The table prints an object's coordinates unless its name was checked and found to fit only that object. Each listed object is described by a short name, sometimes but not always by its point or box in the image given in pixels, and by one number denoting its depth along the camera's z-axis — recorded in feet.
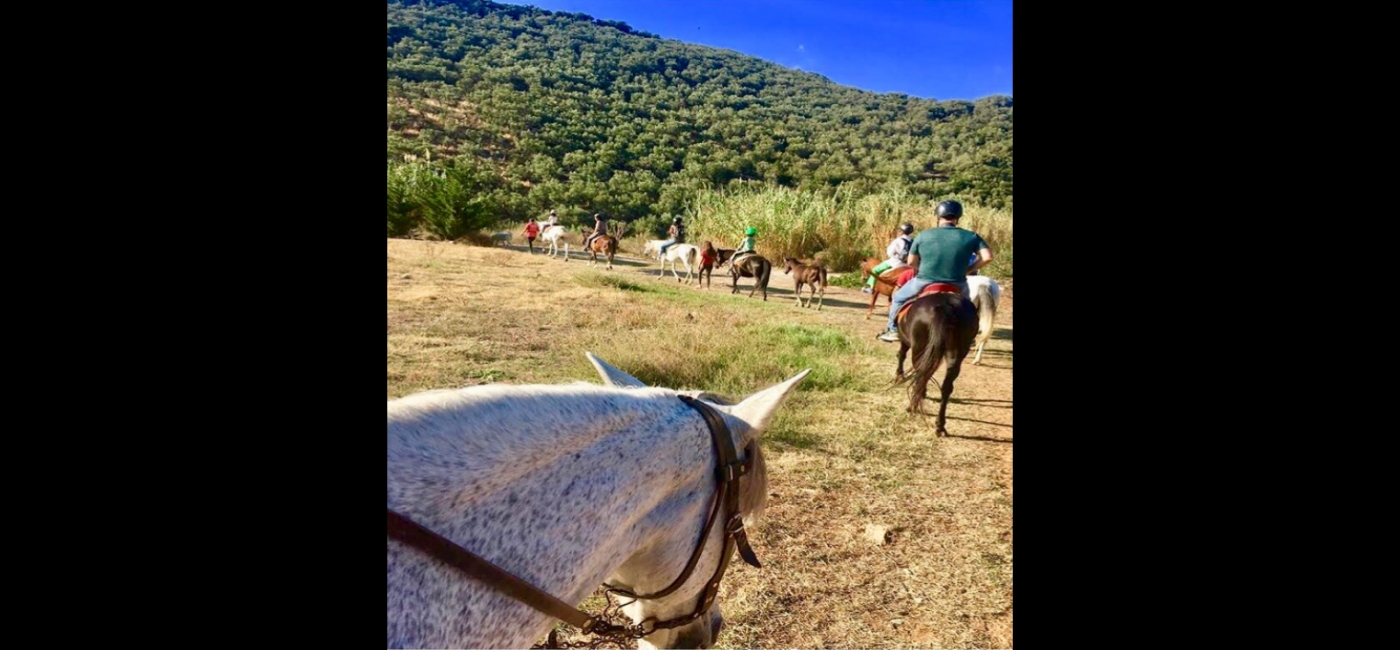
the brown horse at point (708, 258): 54.08
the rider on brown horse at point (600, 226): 66.85
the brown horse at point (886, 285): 38.55
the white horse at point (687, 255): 58.59
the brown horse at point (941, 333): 20.67
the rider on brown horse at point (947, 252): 20.76
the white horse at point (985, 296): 30.01
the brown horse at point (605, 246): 65.51
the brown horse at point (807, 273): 47.01
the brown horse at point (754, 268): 50.24
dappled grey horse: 3.66
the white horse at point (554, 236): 69.26
